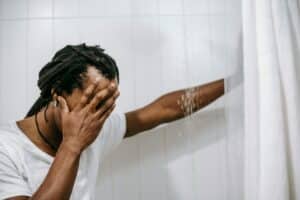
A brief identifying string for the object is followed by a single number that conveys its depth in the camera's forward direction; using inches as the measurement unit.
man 31.2
